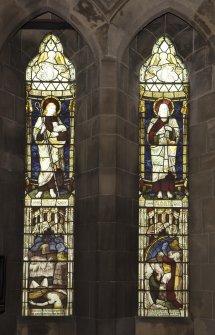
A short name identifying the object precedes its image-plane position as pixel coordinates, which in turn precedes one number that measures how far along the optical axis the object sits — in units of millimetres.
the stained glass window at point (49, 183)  8211
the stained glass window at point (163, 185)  8242
